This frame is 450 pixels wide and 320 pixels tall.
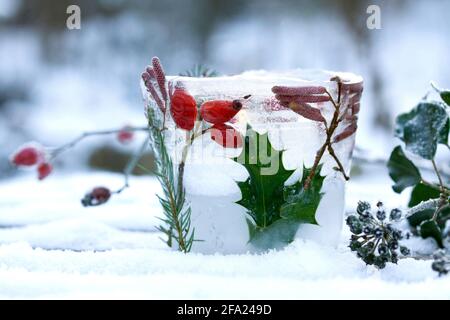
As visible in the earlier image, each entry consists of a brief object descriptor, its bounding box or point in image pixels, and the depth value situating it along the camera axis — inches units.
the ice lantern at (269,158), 19.3
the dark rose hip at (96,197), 27.5
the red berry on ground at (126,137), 34.9
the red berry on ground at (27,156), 29.8
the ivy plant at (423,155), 21.5
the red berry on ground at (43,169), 30.7
